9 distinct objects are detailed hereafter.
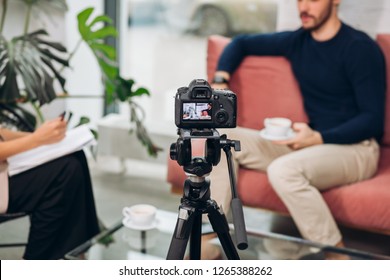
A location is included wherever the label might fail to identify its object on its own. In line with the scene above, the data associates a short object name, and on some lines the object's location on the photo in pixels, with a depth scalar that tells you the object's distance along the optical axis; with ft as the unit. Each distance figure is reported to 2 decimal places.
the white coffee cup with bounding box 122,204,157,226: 6.10
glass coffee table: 5.79
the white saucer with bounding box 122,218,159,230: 6.11
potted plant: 6.44
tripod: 3.12
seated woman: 5.77
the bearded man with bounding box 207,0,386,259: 6.33
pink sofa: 6.29
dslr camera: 3.14
